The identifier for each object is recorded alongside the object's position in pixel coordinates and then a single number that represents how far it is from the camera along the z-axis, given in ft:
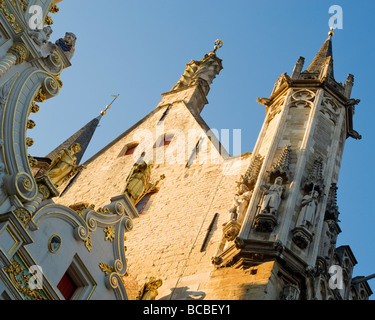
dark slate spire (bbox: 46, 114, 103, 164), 74.23
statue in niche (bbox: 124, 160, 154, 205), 45.57
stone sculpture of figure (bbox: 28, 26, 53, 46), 44.19
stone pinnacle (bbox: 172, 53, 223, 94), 80.33
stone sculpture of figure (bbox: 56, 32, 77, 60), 48.19
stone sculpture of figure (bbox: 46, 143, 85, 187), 42.86
